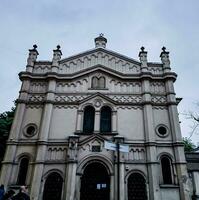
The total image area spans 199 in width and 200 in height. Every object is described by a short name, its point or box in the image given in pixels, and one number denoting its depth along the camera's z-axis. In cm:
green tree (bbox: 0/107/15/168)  2210
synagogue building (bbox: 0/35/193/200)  1426
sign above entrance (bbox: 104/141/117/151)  938
